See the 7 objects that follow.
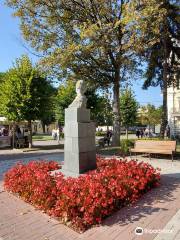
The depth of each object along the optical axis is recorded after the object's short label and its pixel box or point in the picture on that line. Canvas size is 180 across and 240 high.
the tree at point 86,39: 10.83
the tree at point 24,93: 12.23
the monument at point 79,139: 4.93
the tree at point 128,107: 24.46
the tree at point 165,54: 12.13
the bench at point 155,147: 7.58
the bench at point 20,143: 13.39
